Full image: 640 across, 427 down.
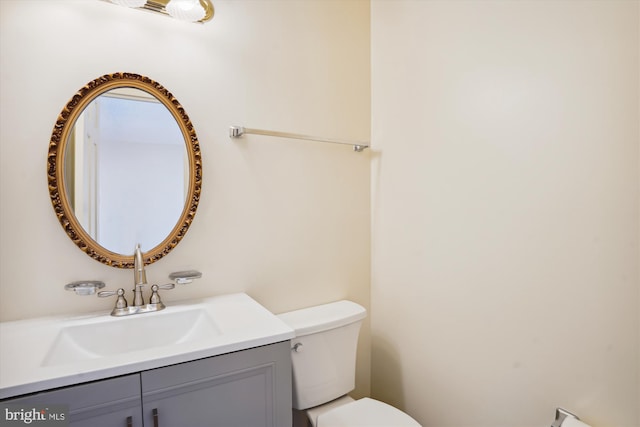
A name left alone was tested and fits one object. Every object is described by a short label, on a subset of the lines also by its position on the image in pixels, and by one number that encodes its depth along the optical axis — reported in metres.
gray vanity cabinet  0.77
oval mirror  1.16
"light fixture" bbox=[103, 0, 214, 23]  1.24
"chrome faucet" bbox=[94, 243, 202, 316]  1.16
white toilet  1.34
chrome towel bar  1.41
